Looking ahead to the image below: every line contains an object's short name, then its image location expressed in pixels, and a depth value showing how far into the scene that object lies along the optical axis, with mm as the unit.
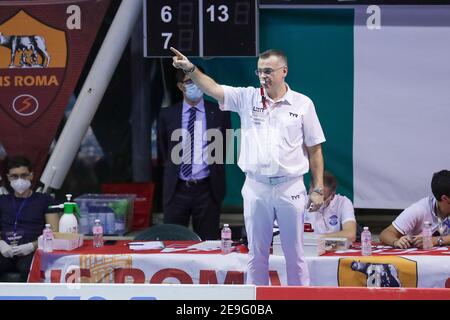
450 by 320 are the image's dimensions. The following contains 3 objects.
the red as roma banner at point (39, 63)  16203
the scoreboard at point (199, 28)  15086
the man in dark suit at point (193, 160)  14781
